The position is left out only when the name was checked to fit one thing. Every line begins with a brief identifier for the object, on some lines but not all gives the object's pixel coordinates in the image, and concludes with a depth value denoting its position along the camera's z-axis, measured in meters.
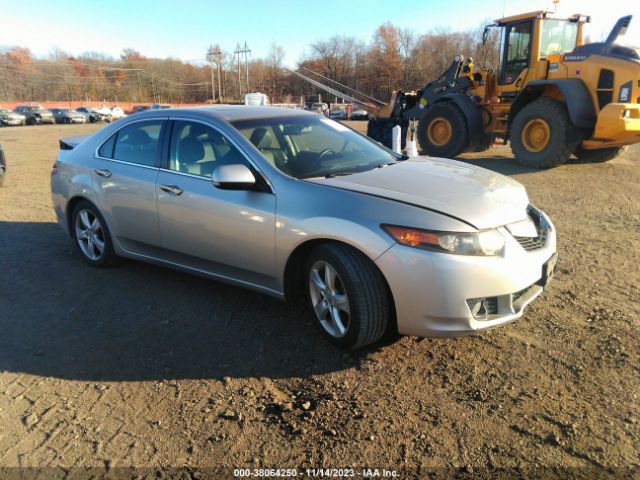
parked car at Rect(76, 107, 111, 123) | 49.44
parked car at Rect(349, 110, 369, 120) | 51.21
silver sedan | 3.03
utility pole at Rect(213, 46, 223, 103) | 89.44
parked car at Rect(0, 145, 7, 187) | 9.68
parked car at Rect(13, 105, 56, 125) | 45.38
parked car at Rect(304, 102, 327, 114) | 38.44
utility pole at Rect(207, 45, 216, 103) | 90.85
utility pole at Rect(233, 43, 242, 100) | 75.59
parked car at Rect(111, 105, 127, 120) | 52.53
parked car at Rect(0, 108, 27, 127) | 41.50
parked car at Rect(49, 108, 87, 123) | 46.97
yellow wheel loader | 9.86
